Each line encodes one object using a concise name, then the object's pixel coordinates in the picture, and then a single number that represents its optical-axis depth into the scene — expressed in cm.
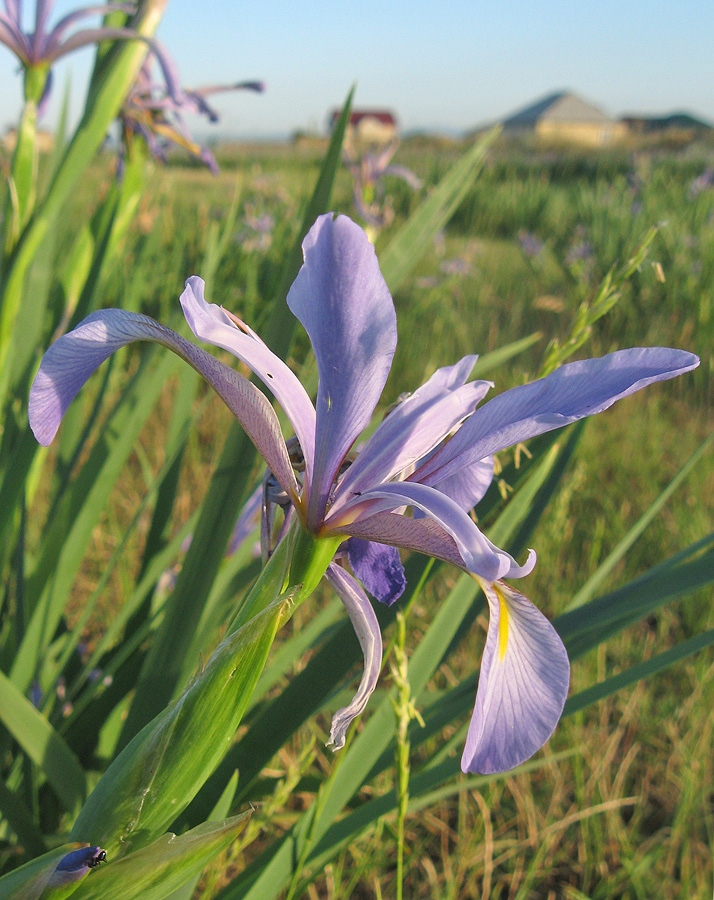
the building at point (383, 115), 3341
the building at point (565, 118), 3036
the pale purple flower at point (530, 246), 450
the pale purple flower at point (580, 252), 344
